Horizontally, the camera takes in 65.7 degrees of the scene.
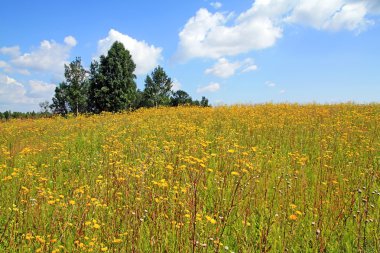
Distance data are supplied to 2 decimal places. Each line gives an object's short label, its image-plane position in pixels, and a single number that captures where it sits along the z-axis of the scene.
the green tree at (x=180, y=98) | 71.44
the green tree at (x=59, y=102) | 58.03
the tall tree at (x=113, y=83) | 38.59
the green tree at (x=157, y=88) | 51.44
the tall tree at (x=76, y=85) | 46.78
